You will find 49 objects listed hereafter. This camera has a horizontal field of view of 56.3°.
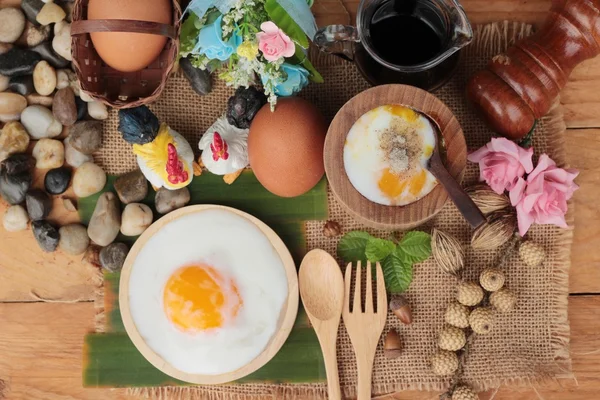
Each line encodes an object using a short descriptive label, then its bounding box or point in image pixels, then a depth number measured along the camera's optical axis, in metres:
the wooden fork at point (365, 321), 0.82
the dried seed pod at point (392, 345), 0.82
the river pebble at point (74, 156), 0.84
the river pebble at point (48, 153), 0.84
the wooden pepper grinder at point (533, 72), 0.73
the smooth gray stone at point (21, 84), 0.84
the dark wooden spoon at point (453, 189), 0.63
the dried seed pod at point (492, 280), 0.81
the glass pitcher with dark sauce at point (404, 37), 0.69
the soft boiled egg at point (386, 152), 0.72
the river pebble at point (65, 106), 0.83
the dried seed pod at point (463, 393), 0.81
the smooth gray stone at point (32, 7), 0.84
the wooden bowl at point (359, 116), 0.71
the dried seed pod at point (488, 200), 0.81
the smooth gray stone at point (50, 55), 0.84
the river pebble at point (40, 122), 0.84
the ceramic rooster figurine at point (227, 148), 0.80
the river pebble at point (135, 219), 0.83
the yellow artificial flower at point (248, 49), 0.65
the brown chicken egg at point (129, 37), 0.69
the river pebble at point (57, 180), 0.84
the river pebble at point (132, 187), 0.84
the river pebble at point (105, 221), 0.83
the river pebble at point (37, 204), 0.83
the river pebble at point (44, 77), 0.84
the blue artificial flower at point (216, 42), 0.69
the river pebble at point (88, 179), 0.84
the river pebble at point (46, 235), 0.83
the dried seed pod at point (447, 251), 0.81
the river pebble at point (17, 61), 0.84
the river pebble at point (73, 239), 0.84
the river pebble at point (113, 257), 0.83
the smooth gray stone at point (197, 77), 0.83
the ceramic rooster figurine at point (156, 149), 0.77
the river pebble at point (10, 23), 0.84
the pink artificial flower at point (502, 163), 0.77
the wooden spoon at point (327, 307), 0.82
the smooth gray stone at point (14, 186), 0.83
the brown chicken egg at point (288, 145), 0.73
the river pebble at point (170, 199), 0.83
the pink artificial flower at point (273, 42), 0.65
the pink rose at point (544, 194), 0.77
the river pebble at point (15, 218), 0.84
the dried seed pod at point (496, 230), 0.81
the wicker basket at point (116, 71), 0.68
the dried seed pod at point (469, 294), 0.81
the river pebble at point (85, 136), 0.83
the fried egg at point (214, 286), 0.82
